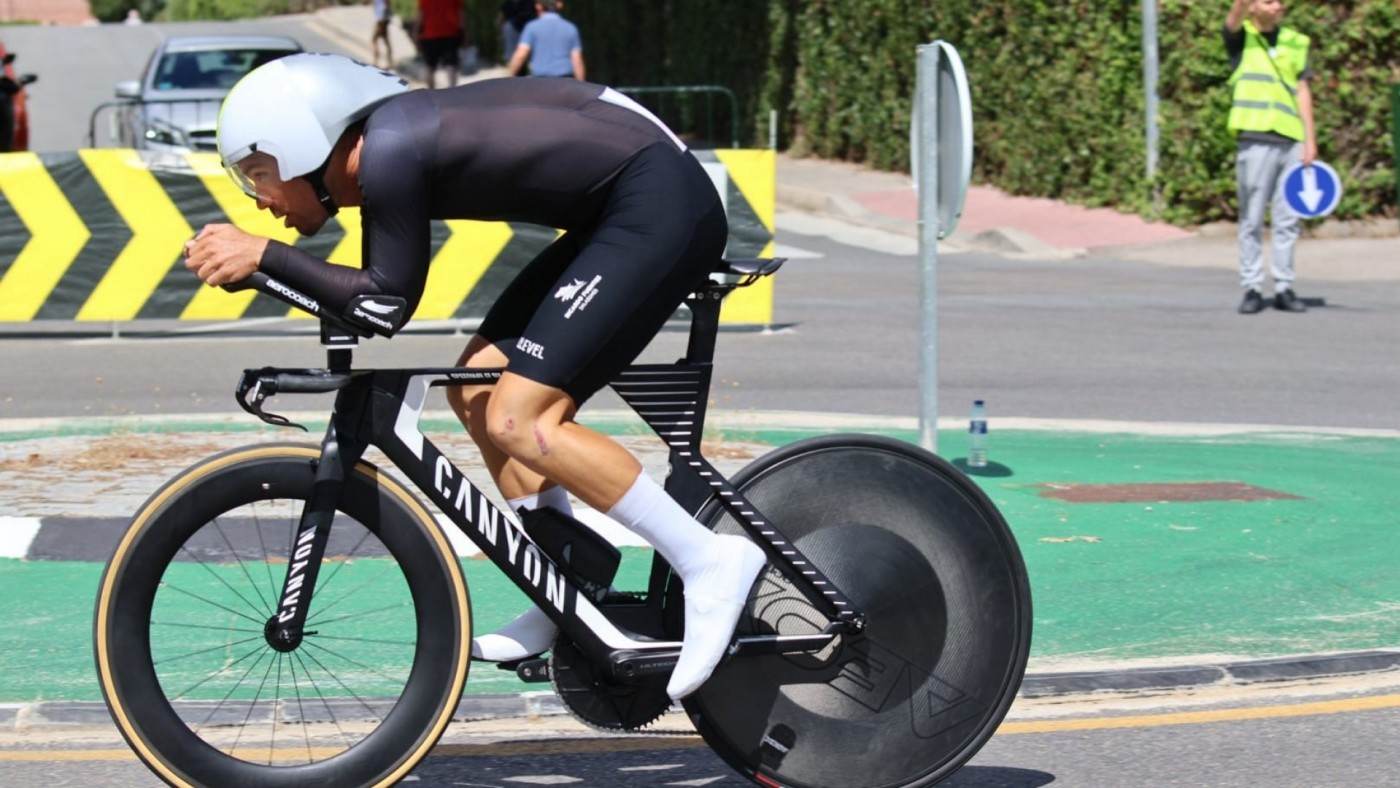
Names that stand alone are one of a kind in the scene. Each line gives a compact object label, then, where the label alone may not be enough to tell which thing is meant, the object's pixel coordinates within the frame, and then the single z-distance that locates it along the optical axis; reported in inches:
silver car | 763.4
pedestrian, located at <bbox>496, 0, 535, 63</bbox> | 1170.0
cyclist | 159.8
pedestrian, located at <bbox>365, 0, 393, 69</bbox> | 1459.2
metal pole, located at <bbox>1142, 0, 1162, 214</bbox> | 754.8
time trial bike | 166.7
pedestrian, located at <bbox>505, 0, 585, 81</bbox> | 838.5
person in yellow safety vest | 550.0
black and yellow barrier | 496.7
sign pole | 307.4
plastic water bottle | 337.1
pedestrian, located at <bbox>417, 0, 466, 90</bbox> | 1195.3
